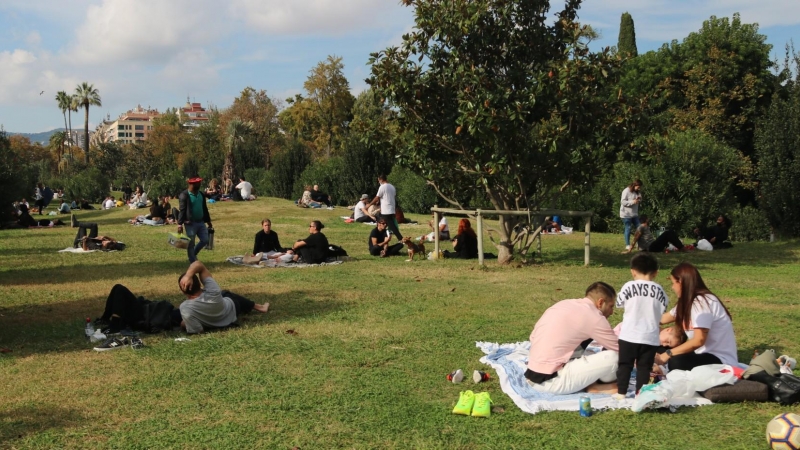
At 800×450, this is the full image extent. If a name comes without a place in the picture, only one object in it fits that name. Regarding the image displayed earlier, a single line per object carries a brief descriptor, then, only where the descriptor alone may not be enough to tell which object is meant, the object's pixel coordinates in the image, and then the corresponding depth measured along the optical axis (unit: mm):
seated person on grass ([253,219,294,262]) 16078
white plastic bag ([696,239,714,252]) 18500
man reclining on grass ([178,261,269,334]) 8812
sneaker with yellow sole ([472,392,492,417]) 5754
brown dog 16258
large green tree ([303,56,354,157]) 60719
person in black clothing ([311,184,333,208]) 34062
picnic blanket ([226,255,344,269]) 15242
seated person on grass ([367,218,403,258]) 16953
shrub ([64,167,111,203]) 46812
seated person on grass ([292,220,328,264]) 15484
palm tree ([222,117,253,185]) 57031
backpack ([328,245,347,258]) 16153
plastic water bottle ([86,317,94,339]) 8703
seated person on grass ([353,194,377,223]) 26059
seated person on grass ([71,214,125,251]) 18359
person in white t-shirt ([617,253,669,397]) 5977
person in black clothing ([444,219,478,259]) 16297
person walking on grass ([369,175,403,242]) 18219
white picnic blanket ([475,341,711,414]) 5953
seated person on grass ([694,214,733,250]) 19047
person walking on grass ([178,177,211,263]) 14180
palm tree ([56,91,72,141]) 101312
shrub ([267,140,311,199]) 46062
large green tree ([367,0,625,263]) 13461
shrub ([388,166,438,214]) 32375
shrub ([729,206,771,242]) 25203
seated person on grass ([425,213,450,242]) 19828
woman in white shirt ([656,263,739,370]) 6227
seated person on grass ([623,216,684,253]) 18141
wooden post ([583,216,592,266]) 15014
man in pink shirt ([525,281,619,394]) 6301
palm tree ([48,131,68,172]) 103650
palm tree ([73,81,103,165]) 96812
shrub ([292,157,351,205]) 39406
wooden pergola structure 14508
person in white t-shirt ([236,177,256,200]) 35781
